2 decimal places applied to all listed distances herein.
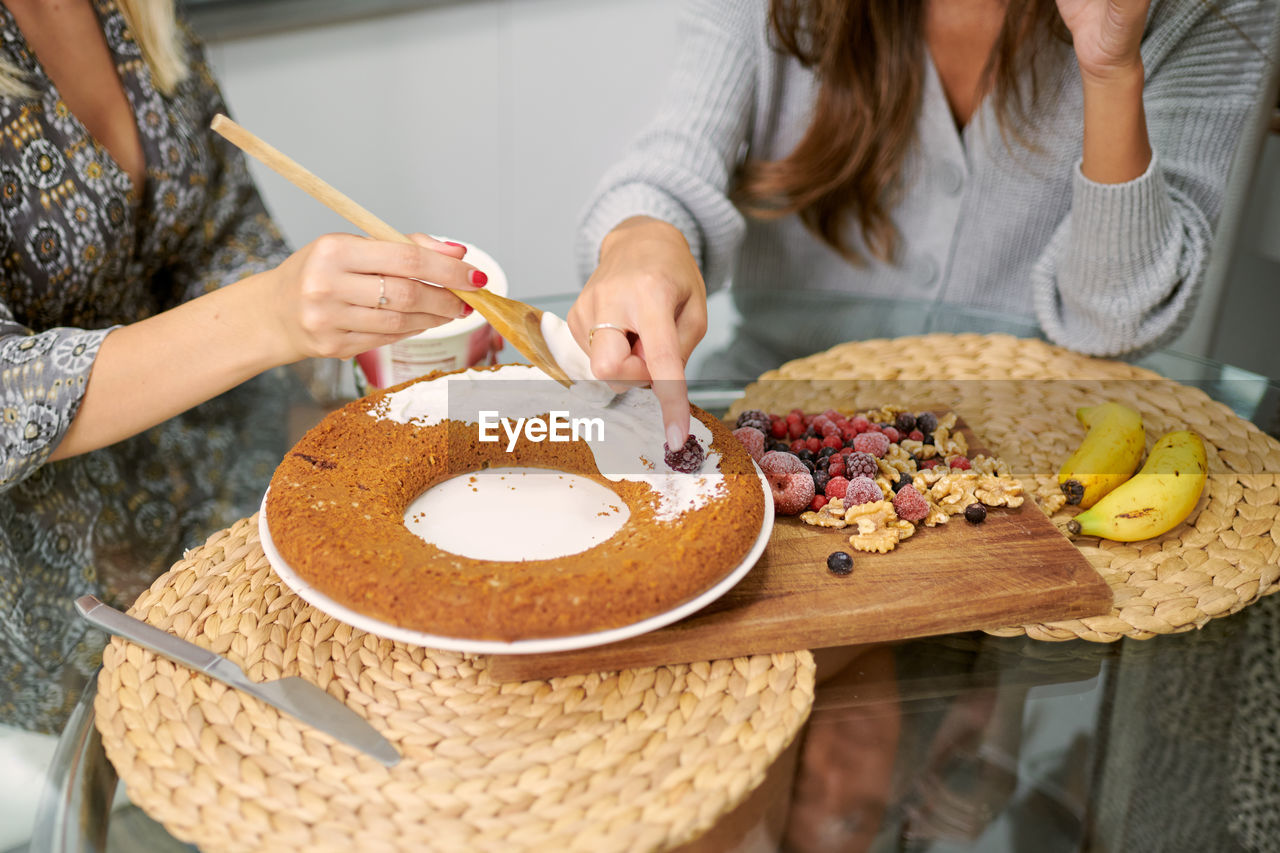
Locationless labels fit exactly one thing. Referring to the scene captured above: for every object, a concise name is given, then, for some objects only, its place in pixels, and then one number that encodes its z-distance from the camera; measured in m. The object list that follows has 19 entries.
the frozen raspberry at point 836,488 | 0.88
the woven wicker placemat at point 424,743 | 0.60
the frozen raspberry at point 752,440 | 0.92
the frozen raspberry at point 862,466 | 0.90
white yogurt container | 1.00
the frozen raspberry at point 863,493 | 0.86
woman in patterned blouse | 0.83
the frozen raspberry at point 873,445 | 0.93
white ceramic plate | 0.64
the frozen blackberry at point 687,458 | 0.81
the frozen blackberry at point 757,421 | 0.96
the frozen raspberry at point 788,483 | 0.86
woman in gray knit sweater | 1.16
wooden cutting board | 0.72
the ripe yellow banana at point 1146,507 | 0.88
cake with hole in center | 0.65
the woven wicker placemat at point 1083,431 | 0.83
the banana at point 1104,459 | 0.94
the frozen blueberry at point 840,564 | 0.79
